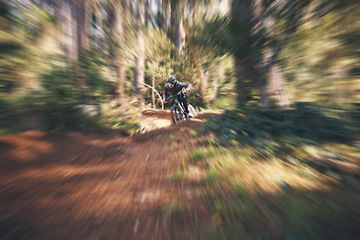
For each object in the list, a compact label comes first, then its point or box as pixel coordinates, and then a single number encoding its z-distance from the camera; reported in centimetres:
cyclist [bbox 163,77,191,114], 672
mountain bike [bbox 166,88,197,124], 690
